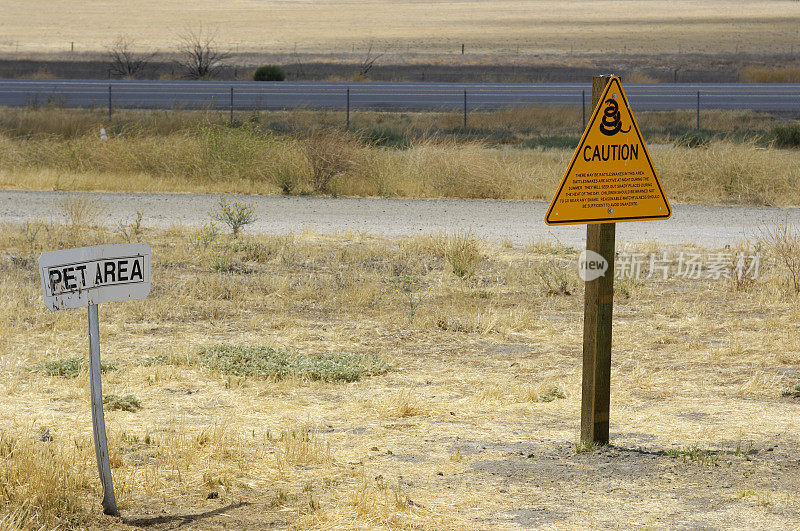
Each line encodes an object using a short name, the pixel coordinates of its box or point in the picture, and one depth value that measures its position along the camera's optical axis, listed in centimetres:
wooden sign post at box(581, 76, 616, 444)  1037
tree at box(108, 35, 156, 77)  10269
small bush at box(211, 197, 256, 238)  2614
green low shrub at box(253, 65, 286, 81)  9825
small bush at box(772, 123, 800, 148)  5062
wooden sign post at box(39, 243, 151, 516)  830
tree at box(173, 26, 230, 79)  9975
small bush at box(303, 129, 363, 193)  3566
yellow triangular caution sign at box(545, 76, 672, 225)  1022
